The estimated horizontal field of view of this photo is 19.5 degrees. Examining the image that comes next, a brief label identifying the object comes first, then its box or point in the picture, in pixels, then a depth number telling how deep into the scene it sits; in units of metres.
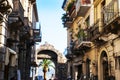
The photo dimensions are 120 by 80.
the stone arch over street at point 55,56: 48.41
